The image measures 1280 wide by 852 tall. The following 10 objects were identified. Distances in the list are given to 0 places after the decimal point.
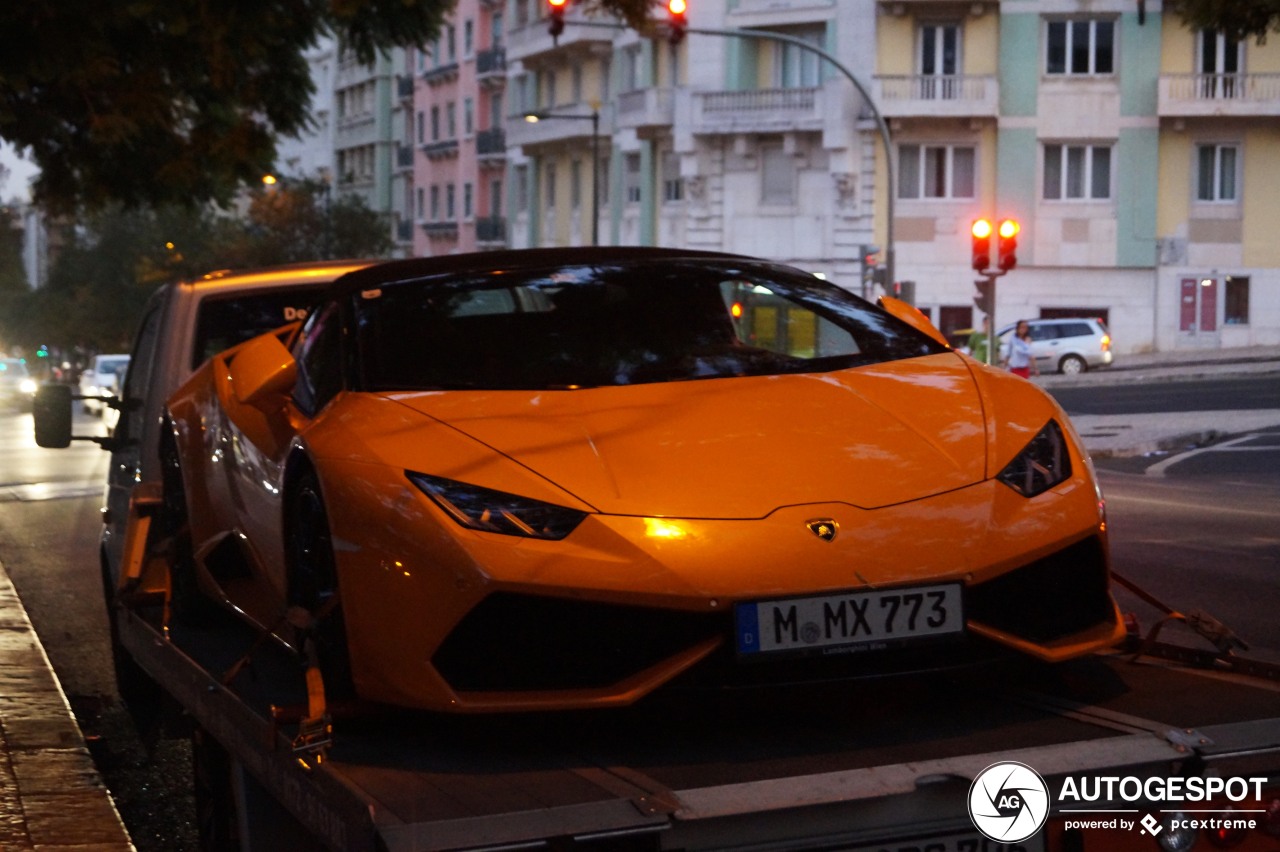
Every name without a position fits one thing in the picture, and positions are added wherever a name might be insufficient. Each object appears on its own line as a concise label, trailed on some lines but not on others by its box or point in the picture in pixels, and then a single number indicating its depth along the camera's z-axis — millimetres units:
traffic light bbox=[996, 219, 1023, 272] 32094
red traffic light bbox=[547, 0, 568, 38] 23325
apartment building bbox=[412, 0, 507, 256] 80562
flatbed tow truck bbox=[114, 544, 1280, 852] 3146
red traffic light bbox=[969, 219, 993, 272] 32375
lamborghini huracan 3785
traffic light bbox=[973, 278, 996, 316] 32050
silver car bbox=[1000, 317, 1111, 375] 49125
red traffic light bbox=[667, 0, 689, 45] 23078
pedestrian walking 33469
